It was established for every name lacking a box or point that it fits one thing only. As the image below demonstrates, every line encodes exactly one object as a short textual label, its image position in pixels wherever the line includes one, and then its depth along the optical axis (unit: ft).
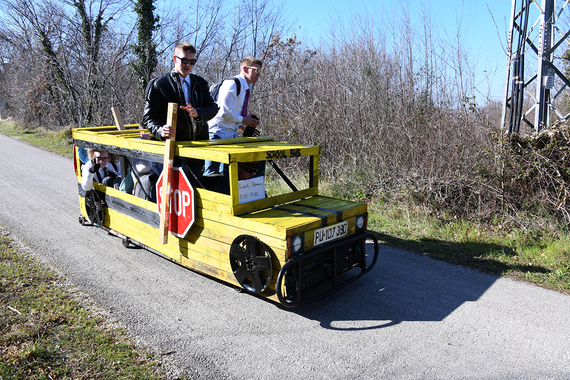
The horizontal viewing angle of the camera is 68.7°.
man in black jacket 15.46
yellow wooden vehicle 11.87
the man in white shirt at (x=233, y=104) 16.44
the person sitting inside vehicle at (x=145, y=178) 16.62
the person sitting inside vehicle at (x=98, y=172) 18.78
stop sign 13.83
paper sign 13.07
